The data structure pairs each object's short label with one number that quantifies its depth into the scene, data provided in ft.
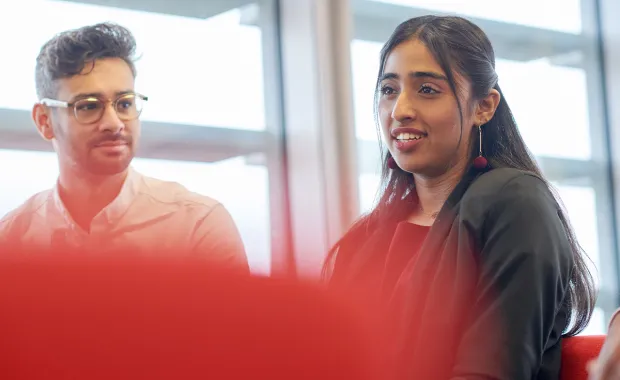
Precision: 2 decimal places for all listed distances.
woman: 7.15
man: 9.92
